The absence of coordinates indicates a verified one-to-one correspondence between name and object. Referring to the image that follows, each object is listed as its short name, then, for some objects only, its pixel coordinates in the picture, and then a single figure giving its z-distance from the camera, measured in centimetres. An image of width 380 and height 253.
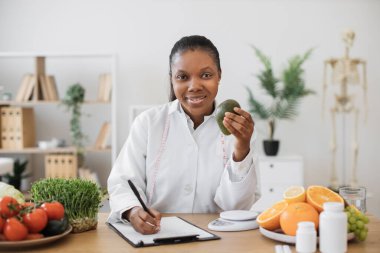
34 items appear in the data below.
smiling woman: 203
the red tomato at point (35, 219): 152
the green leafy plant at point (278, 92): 483
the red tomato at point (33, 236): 153
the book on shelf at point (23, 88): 505
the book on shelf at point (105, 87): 503
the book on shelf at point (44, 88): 507
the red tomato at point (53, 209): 158
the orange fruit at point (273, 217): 163
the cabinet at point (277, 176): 476
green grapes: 156
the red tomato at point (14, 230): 149
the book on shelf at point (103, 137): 506
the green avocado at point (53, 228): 158
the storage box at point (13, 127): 505
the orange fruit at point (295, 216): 154
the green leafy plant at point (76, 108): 496
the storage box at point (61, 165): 501
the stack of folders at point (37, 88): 505
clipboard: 159
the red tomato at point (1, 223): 152
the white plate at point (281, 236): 154
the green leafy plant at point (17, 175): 507
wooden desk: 153
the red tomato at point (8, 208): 151
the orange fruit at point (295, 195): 165
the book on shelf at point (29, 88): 505
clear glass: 182
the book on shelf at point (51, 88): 508
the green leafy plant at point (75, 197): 172
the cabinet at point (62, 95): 541
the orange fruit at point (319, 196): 160
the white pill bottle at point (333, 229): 143
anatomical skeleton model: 490
